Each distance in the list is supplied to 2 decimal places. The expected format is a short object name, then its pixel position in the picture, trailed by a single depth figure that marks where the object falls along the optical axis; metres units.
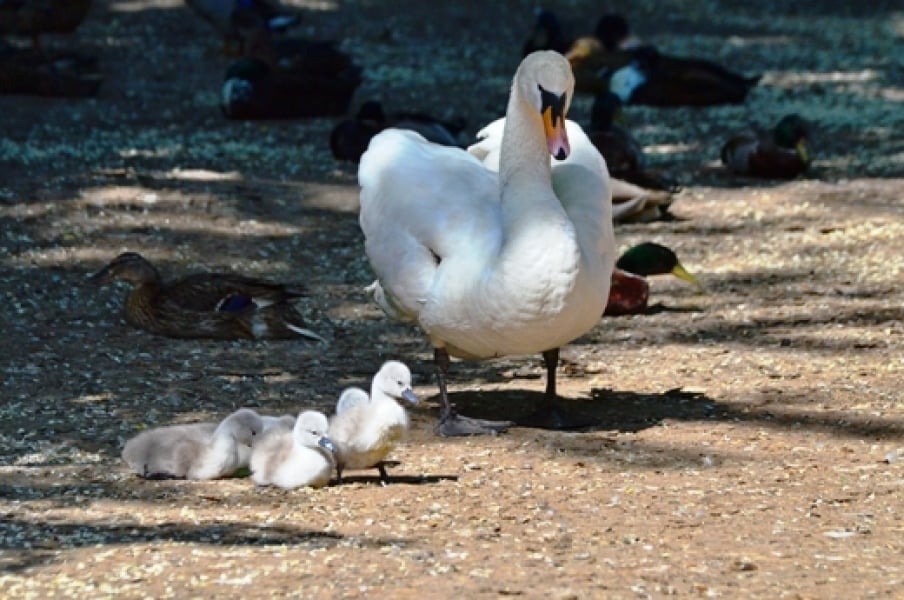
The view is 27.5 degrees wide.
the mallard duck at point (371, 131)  13.11
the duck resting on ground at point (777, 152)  12.98
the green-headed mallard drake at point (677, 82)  15.96
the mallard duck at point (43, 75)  15.34
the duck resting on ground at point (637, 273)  9.50
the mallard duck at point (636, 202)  11.53
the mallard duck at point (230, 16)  17.95
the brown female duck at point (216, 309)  8.95
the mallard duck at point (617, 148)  11.78
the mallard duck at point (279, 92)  14.85
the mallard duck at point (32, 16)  16.69
